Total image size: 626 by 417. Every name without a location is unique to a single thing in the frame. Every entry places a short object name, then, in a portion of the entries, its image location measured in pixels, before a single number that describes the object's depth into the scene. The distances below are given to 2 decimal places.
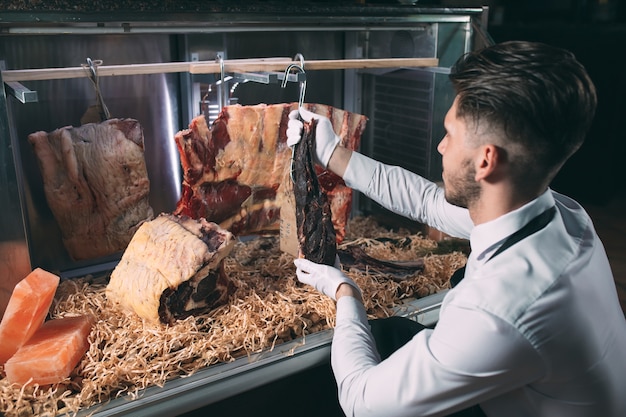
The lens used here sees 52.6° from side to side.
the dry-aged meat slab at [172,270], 2.13
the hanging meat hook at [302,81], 2.32
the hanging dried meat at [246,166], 2.45
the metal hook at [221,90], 2.37
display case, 2.04
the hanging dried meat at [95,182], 2.38
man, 1.50
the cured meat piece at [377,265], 2.72
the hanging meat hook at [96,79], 2.24
